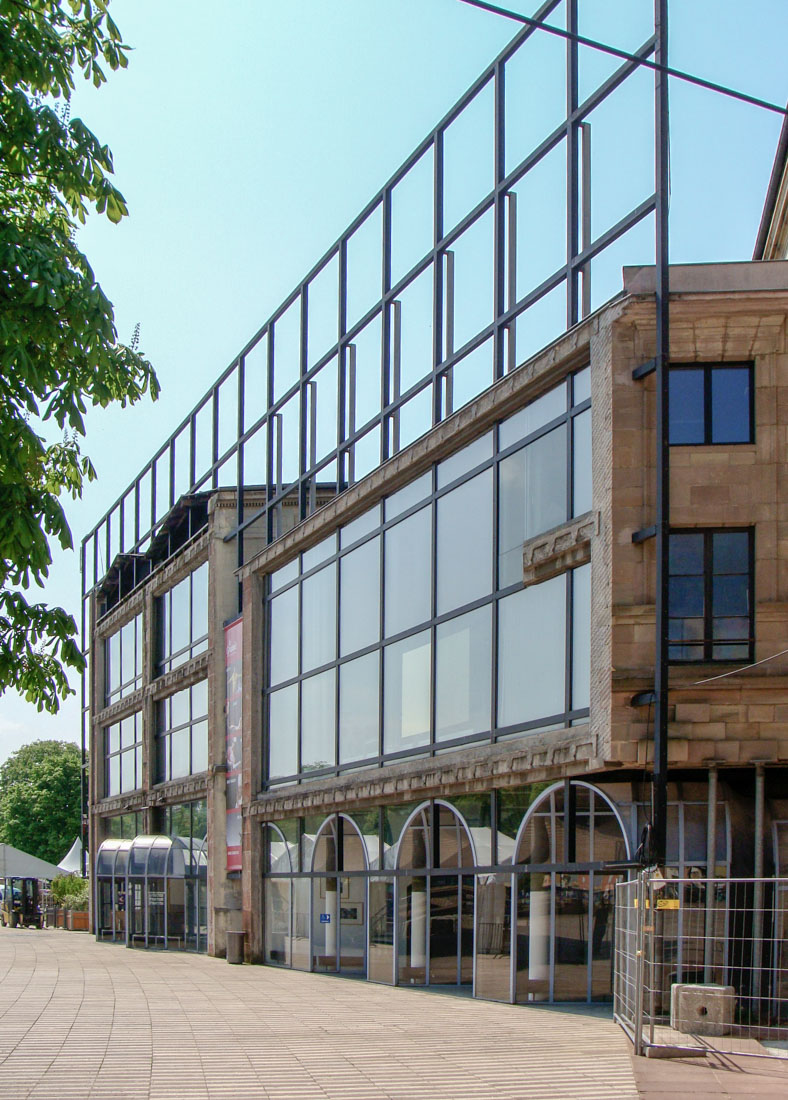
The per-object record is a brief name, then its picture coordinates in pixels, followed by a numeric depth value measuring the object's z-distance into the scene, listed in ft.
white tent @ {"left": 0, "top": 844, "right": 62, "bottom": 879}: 186.52
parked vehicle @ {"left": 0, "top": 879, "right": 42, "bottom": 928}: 202.90
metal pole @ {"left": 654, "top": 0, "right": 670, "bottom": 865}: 58.70
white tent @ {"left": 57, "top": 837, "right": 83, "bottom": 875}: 230.27
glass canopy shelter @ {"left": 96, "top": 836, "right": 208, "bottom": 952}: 134.41
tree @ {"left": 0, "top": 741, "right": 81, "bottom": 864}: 358.02
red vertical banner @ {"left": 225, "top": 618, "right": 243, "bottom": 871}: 117.80
